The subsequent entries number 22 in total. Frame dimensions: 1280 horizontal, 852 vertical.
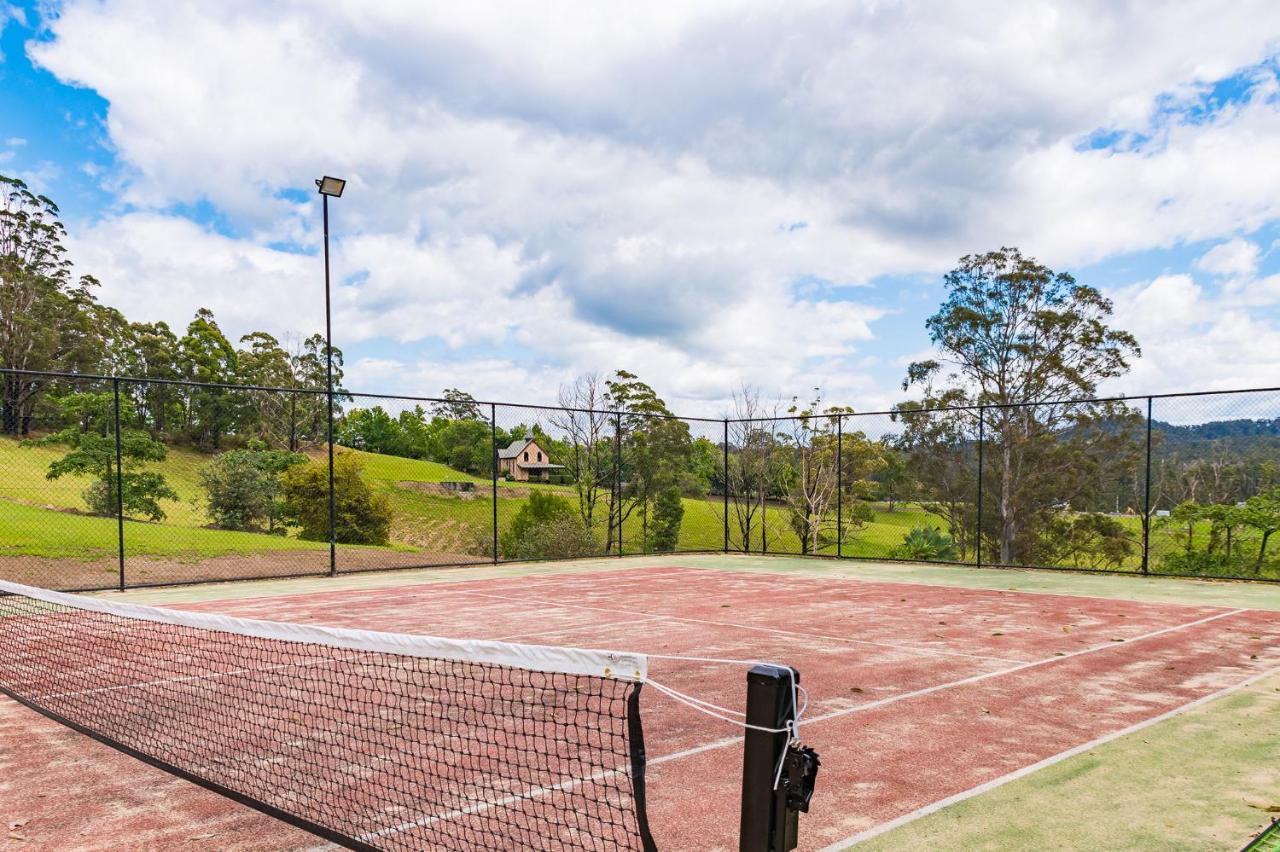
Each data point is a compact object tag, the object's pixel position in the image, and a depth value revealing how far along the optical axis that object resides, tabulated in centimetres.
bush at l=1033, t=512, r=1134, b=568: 1891
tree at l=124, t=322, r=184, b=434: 5231
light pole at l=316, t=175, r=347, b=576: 1316
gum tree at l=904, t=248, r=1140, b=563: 2306
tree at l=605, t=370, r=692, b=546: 2583
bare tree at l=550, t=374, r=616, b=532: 2559
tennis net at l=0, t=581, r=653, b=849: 328
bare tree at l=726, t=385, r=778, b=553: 2828
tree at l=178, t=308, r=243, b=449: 5475
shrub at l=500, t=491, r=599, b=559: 2247
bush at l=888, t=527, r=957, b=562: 2459
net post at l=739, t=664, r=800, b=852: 212
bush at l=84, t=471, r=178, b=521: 2383
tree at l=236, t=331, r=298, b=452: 3200
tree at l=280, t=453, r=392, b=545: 2670
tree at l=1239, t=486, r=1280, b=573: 1659
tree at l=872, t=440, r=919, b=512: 2617
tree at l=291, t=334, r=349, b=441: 5456
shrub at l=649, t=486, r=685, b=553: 2759
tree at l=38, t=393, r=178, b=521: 1983
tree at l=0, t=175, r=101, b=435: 4597
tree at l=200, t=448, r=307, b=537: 2573
